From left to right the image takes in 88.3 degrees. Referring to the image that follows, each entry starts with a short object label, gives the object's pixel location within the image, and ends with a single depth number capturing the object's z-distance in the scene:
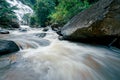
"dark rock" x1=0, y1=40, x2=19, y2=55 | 1.73
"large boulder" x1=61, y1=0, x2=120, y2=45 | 1.83
